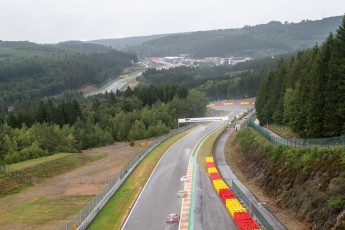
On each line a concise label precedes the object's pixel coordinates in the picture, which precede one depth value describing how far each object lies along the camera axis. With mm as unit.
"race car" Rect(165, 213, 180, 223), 41656
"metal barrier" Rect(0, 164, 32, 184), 64375
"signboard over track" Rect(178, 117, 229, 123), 126062
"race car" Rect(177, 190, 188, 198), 52094
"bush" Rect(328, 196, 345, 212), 30892
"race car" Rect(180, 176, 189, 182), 61781
